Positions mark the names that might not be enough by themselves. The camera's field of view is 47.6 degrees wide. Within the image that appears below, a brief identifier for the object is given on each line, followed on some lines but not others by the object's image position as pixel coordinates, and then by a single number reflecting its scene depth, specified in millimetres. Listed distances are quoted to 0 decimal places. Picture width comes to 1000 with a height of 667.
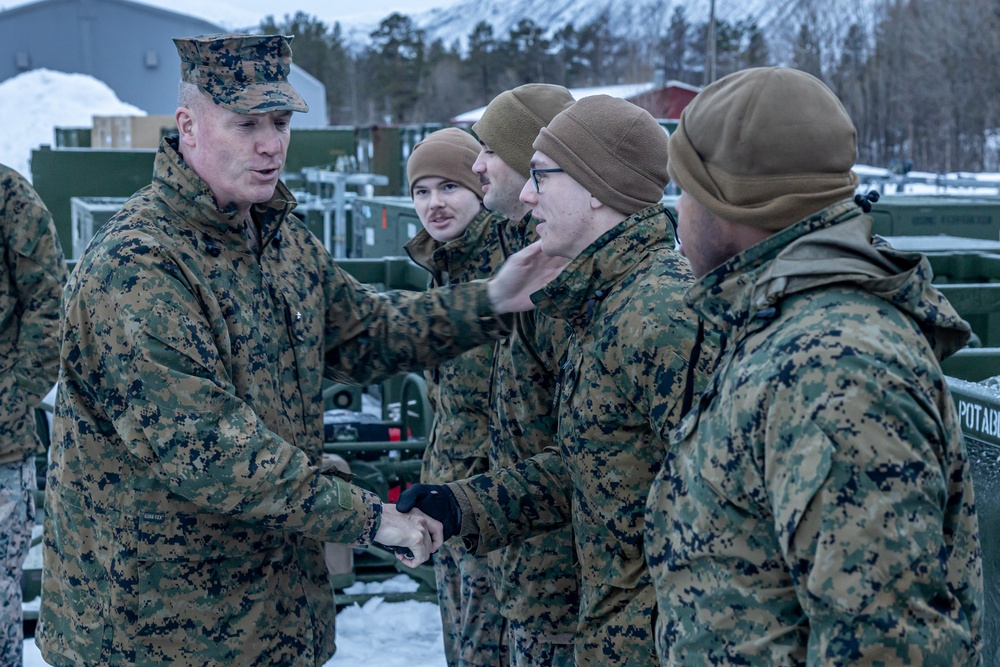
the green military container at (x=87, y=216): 7203
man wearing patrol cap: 2379
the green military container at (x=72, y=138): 19484
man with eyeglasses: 2244
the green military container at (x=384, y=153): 16969
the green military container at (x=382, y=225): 7820
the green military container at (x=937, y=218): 8375
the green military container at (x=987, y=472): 2449
